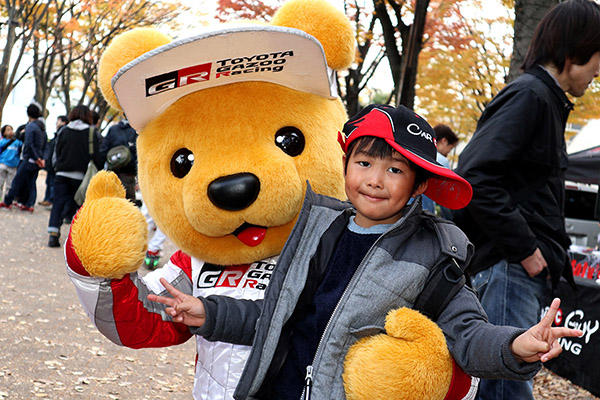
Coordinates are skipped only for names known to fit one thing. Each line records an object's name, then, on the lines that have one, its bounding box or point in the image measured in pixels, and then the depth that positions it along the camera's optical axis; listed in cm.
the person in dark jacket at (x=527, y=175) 262
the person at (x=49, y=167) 1149
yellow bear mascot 193
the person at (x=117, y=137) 853
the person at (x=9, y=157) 1224
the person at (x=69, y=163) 855
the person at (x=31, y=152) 1112
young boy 171
